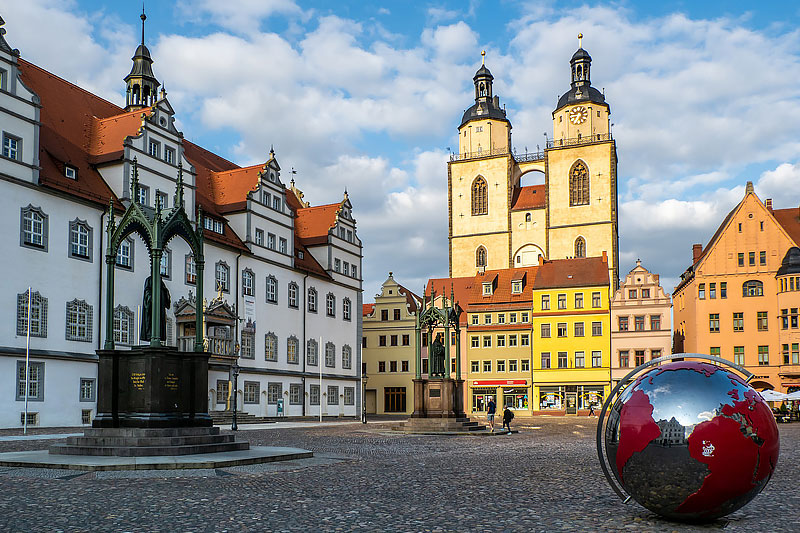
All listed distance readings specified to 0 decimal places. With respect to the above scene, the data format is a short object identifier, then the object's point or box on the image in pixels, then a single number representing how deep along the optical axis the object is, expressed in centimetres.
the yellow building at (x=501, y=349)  6938
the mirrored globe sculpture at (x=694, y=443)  816
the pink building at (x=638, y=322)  6512
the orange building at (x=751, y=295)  5997
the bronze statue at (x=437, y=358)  3478
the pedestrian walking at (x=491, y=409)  3494
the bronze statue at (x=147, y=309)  1858
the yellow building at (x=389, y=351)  7438
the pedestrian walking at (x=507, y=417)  3529
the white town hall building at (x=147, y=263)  3609
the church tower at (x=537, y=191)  8806
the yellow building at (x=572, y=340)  6631
